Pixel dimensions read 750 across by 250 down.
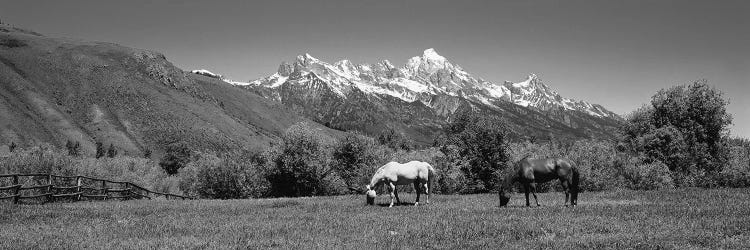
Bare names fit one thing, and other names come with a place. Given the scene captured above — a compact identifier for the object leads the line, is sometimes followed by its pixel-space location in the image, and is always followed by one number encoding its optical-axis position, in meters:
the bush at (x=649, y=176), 47.28
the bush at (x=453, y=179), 56.25
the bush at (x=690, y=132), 51.38
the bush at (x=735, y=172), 45.38
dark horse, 20.92
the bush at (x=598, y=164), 54.91
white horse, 24.41
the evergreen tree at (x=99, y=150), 167.98
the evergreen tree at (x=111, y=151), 169.65
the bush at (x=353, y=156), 61.84
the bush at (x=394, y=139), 149.43
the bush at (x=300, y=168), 54.88
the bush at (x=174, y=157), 132.59
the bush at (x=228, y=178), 62.69
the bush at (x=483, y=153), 57.19
